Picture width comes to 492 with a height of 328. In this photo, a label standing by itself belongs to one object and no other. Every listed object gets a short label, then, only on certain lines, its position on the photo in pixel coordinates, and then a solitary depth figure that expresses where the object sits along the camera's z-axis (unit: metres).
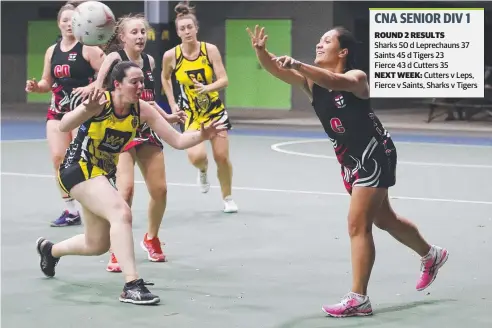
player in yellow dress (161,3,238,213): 18.83
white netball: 14.52
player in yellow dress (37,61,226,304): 12.22
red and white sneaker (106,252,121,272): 14.47
